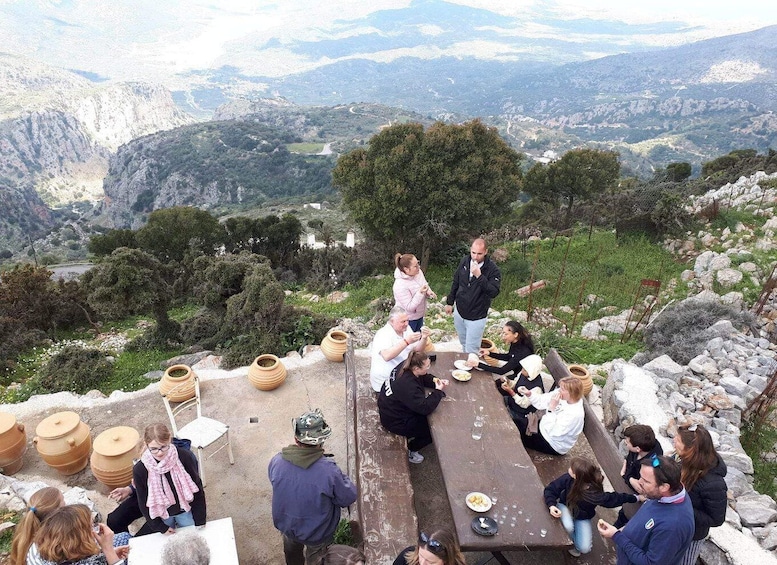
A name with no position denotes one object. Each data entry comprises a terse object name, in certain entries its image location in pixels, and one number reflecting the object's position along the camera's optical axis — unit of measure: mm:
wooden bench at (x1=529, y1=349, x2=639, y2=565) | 3709
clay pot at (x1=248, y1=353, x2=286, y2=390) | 6668
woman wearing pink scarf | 3363
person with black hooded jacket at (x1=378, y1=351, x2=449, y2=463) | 4375
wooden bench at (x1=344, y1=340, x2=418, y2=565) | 3561
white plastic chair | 4879
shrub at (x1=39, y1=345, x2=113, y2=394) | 7492
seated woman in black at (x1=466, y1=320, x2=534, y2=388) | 5285
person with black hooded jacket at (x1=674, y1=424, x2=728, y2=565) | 3188
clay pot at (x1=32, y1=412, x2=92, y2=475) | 5105
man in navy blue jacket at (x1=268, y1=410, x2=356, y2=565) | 3238
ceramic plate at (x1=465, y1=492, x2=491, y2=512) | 3445
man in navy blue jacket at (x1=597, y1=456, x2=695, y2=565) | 2838
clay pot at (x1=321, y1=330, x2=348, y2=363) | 7469
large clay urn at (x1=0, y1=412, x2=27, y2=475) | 5246
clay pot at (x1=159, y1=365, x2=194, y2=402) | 6273
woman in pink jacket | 6102
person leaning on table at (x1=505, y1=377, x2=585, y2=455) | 4301
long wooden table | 3277
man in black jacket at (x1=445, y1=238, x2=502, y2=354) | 6070
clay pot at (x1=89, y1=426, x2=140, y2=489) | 4824
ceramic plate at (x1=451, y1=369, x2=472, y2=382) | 5086
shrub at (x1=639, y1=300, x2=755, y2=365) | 7119
